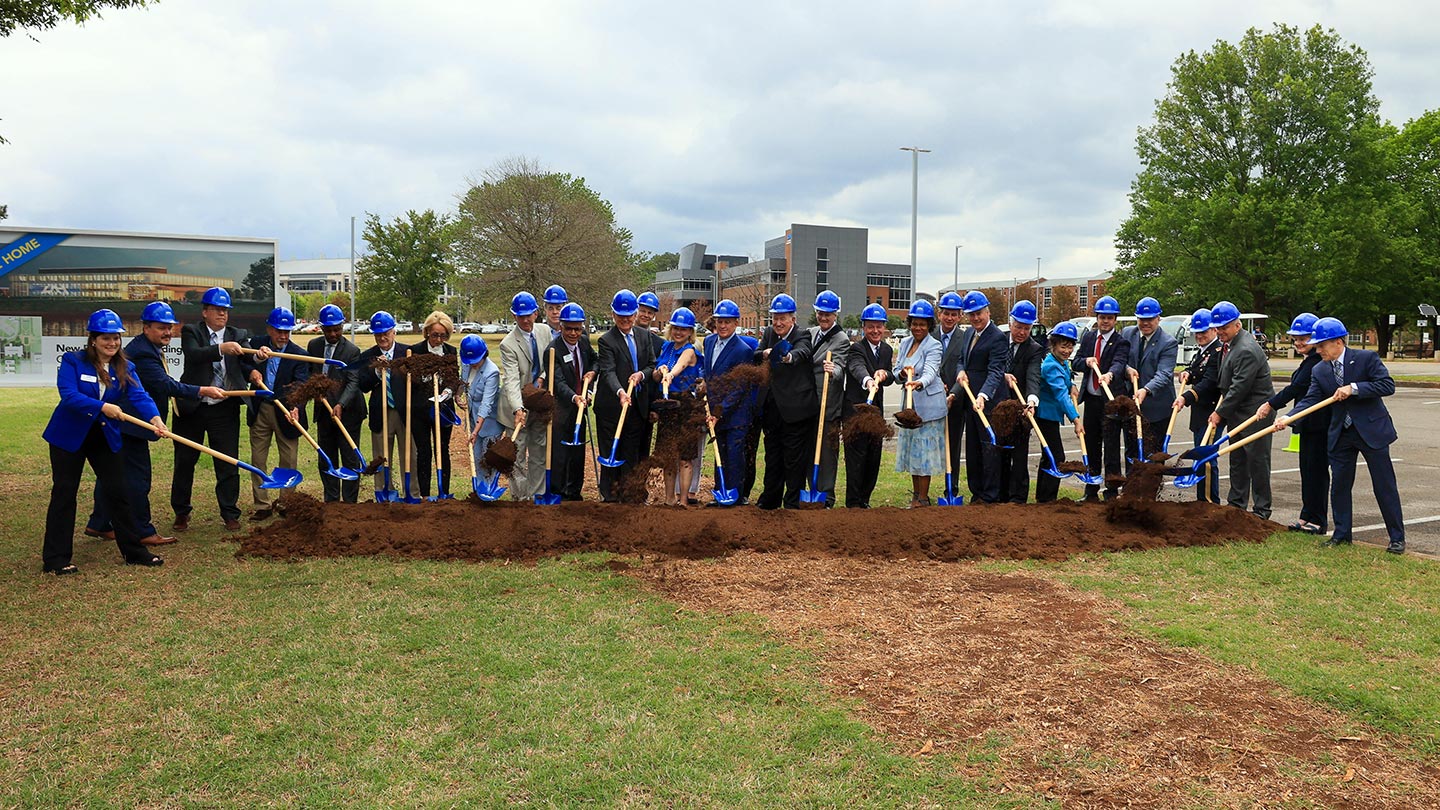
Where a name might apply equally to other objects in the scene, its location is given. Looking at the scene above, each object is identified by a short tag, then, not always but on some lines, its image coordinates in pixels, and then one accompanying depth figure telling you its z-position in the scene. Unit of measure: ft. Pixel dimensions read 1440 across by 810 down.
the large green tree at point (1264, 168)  102.83
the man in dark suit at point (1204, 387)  29.69
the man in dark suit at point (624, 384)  28.40
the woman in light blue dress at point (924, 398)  28.68
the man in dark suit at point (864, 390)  28.73
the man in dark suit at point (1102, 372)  30.50
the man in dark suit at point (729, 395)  27.96
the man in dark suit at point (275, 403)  27.43
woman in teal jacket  29.78
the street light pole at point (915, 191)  106.19
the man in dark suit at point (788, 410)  28.25
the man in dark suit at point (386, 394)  28.14
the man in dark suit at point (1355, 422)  24.07
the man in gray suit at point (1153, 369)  29.78
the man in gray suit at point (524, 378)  28.09
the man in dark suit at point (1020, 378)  29.53
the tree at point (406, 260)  136.05
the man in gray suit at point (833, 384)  28.55
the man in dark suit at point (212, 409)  26.20
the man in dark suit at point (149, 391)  23.34
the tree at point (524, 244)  128.47
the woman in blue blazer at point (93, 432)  21.62
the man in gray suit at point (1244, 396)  28.25
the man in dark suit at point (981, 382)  29.43
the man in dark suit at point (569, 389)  28.43
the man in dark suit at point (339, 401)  28.17
